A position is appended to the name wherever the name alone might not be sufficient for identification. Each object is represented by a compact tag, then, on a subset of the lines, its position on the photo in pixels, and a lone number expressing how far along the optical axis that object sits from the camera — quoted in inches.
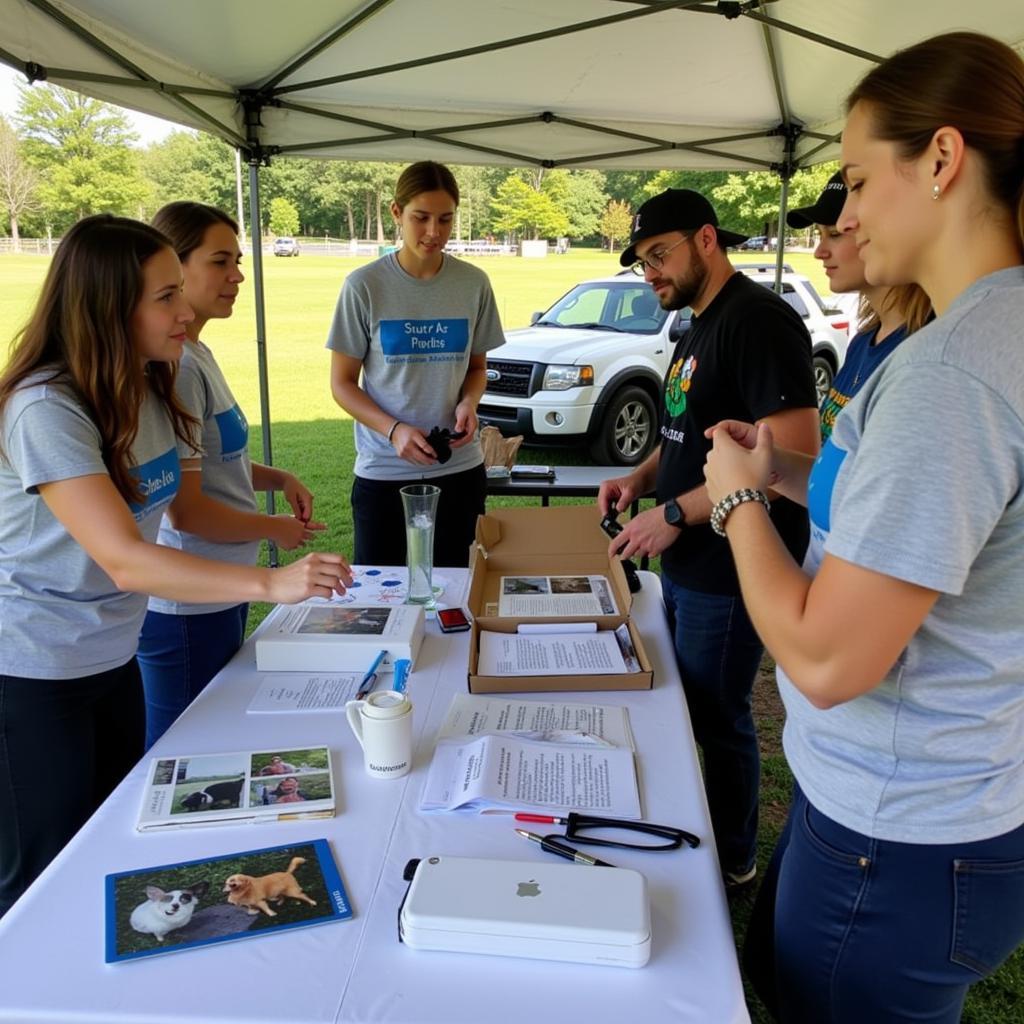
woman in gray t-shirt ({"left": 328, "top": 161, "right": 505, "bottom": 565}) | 114.9
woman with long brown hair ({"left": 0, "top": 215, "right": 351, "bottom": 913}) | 55.7
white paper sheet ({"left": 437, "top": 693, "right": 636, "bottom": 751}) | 55.8
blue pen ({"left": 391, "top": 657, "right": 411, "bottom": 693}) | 61.9
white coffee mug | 49.7
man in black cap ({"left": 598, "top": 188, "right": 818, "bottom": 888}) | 76.9
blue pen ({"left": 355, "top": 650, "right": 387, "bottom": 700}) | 62.2
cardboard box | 74.9
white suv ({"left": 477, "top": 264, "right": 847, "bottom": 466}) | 279.1
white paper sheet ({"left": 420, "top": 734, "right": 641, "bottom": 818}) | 47.3
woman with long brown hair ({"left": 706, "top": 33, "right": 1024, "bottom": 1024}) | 32.0
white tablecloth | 34.3
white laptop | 36.0
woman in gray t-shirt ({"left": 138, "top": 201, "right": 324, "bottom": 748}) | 77.8
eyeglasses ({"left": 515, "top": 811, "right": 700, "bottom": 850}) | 44.4
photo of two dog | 38.3
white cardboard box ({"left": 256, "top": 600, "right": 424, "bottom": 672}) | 66.3
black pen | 42.2
